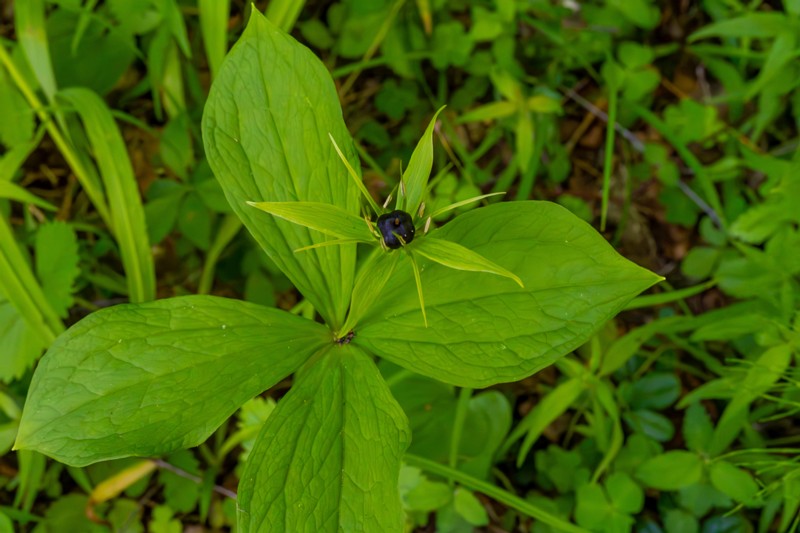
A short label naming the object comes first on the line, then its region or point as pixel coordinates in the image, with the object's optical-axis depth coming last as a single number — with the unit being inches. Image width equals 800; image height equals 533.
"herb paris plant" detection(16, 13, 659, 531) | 17.3
